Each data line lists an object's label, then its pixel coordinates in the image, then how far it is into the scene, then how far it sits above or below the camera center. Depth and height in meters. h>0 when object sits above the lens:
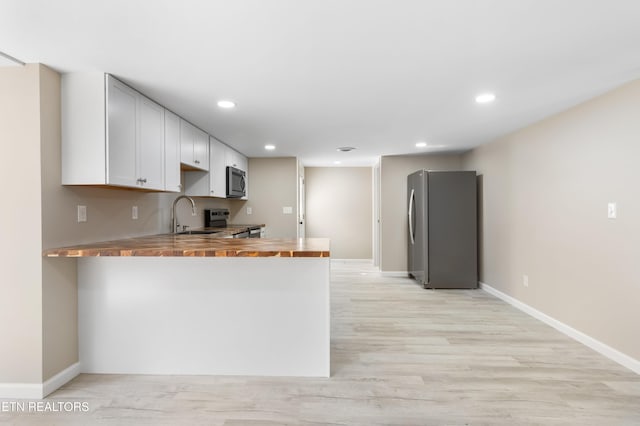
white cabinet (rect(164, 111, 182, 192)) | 3.07 +0.59
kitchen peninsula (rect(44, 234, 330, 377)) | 2.43 -0.73
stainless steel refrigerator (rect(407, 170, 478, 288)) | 5.05 -0.26
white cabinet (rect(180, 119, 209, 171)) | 3.45 +0.74
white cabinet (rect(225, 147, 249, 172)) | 4.87 +0.86
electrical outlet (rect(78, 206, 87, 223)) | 2.42 +0.01
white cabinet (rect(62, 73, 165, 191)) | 2.28 +0.59
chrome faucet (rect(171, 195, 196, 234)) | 3.61 -0.04
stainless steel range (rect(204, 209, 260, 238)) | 4.68 -0.12
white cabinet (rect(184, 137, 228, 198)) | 4.11 +0.46
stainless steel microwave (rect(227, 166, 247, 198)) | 4.76 +0.47
